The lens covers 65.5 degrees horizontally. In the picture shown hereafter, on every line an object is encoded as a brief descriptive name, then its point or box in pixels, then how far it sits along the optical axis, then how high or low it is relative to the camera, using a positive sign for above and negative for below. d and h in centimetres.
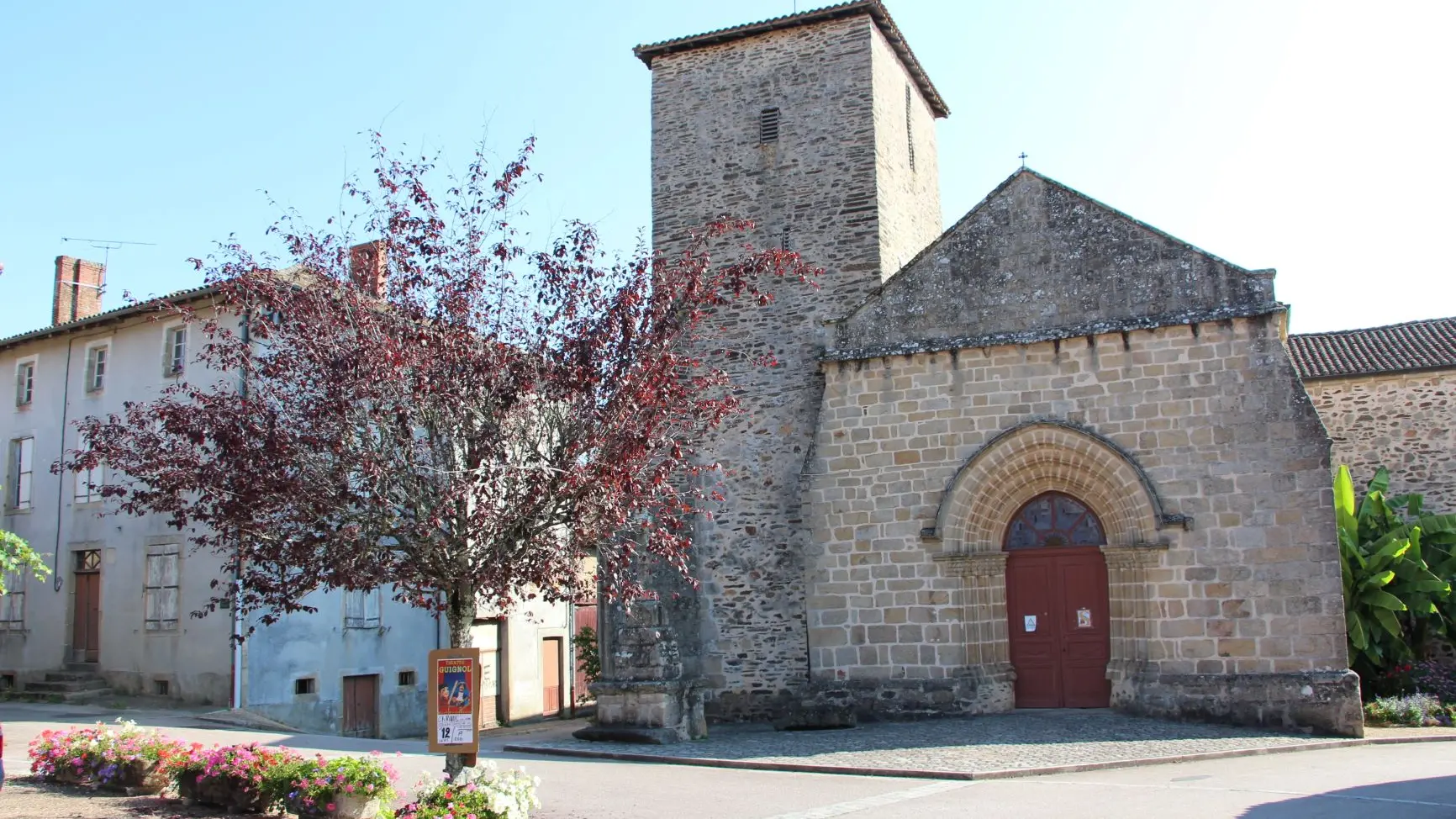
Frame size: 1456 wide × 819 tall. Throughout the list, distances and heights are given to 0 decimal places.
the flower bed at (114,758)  958 -147
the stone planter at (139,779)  958 -164
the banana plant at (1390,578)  1487 -18
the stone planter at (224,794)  879 -166
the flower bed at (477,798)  756 -148
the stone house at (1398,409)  1895 +264
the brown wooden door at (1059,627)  1413 -72
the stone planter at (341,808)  841 -167
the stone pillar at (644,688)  1361 -135
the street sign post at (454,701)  819 -88
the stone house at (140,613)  1784 -51
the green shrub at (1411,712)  1348 -176
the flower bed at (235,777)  874 -152
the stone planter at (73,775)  979 -164
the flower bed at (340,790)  839 -154
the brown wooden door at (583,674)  2528 -216
